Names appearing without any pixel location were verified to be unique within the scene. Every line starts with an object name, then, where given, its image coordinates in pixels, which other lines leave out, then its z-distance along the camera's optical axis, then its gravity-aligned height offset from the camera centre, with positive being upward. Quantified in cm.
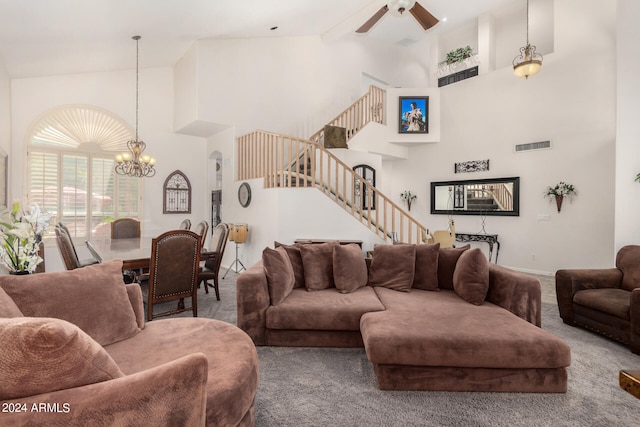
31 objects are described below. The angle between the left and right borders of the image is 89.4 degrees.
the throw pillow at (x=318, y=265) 319 -55
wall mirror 661 +35
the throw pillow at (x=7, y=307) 133 -43
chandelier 507 +79
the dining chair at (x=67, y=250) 317 -42
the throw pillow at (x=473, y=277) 277 -57
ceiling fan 400 +260
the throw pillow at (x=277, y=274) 283 -58
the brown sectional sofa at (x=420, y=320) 206 -80
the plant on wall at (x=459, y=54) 809 +401
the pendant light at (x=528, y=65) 521 +240
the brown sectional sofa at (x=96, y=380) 83 -51
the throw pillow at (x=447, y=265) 323 -54
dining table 323 -50
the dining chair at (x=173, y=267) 305 -57
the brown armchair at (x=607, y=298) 273 -79
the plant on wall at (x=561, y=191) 581 +40
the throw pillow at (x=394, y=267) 320 -56
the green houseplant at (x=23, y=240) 201 -20
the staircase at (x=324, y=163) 569 +91
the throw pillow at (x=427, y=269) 321 -57
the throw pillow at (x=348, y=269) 311 -57
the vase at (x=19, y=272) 204 -41
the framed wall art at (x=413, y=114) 770 +234
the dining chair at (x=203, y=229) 436 -27
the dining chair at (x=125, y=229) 534 -33
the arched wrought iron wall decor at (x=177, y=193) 680 +35
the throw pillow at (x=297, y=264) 327 -54
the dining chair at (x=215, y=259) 408 -63
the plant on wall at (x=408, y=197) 845 +38
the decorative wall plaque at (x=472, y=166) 702 +103
